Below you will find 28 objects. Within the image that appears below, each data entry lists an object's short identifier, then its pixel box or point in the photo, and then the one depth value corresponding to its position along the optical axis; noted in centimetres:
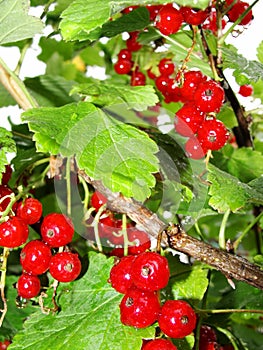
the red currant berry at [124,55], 21
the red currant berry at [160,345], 13
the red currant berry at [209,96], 14
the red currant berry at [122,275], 14
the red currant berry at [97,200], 16
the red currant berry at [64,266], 15
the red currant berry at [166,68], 20
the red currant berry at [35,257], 15
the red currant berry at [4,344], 18
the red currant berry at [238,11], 16
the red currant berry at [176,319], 13
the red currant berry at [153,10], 17
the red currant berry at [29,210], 15
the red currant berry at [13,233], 14
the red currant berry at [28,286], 15
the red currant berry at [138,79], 22
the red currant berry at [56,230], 15
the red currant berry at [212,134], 15
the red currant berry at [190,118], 15
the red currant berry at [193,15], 14
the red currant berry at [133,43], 21
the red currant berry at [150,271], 13
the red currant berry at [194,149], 15
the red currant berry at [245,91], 22
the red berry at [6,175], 16
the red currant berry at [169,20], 14
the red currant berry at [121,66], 21
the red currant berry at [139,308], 13
